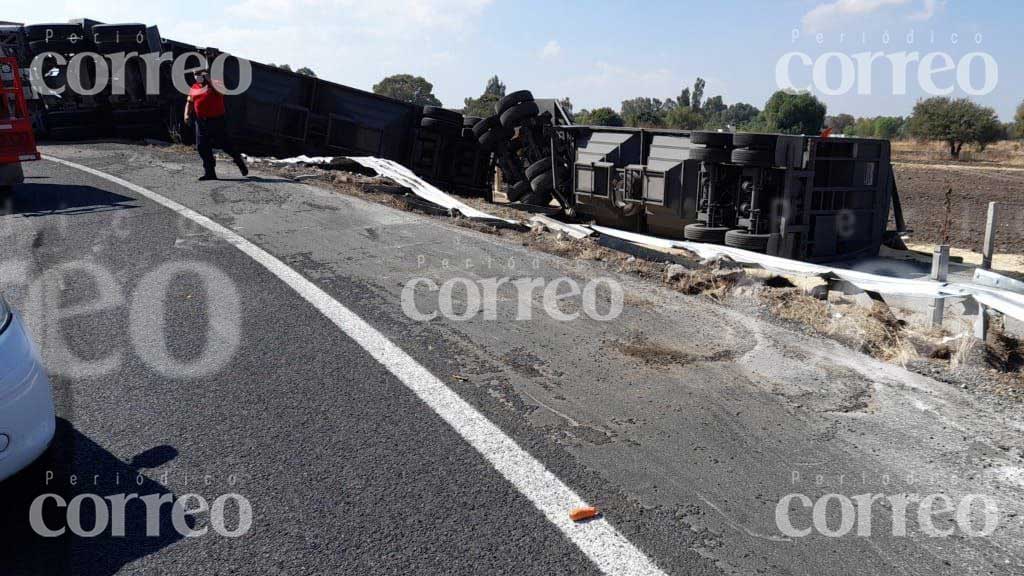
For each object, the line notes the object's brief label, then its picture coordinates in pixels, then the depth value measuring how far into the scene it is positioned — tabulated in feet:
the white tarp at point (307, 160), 46.65
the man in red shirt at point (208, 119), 39.11
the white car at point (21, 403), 10.49
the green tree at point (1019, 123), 210.79
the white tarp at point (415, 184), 33.79
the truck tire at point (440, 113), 54.80
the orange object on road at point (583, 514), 11.01
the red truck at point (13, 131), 35.32
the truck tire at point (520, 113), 47.96
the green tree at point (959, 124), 190.90
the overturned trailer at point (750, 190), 33.58
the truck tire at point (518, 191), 50.52
